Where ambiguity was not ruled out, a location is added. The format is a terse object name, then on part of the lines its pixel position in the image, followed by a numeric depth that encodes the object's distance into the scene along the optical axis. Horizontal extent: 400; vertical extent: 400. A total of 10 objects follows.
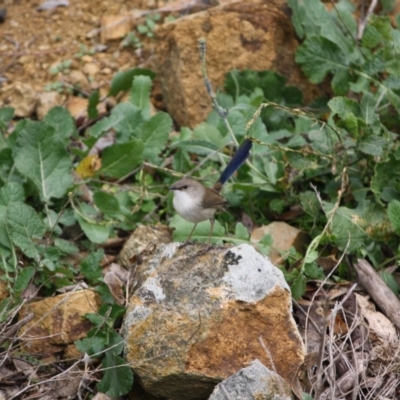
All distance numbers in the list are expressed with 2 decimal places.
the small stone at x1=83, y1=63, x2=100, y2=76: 7.89
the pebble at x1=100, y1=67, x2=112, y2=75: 7.91
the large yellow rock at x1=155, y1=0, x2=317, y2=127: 7.45
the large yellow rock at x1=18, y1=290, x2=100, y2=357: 5.50
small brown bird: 5.78
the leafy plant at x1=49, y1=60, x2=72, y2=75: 7.89
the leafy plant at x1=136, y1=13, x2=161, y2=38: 8.00
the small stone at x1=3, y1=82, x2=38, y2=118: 7.55
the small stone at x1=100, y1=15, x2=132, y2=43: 8.05
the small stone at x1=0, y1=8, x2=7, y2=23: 8.24
